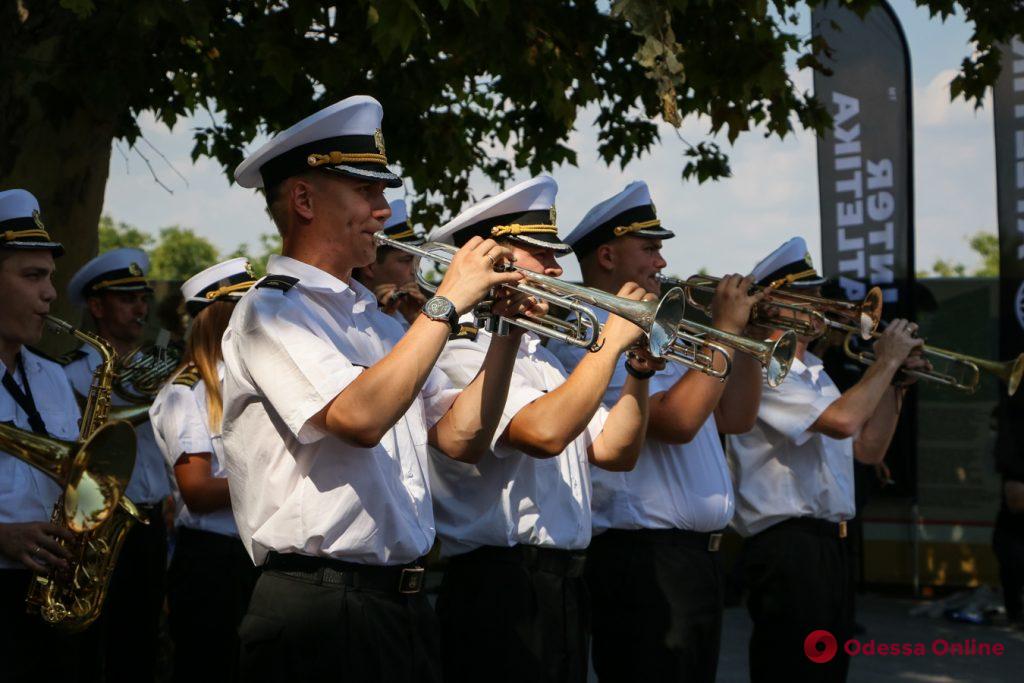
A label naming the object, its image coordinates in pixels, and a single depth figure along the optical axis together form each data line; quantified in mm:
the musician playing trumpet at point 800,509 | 5559
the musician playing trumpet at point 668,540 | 4602
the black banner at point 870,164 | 10258
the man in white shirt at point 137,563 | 5531
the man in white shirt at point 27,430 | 3938
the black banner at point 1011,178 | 9609
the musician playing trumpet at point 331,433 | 3041
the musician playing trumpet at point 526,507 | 3914
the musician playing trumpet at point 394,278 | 5449
